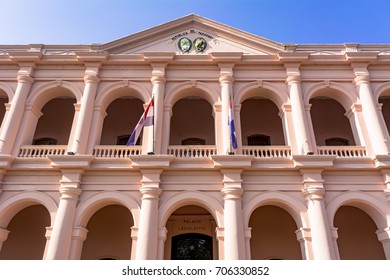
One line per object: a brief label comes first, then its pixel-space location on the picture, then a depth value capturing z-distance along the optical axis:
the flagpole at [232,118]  10.66
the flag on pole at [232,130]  10.40
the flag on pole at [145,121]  10.29
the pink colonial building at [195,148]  10.05
